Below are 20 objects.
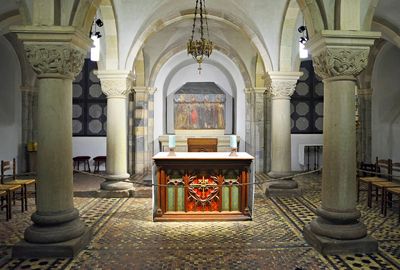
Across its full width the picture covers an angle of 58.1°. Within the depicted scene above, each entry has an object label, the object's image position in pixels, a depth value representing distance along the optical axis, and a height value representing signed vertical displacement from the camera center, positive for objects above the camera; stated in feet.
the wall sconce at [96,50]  27.25 +5.83
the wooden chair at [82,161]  43.91 -4.34
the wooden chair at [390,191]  20.55 -3.79
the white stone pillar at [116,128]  28.07 -0.12
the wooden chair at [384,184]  22.22 -3.68
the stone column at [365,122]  41.04 +0.47
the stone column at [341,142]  15.49 -0.70
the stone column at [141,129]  43.24 -0.31
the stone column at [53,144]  15.10 -0.75
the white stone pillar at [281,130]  28.45 -0.30
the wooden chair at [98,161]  43.47 -4.18
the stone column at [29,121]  41.45 +0.66
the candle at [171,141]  22.62 -0.93
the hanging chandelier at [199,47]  26.00 +5.73
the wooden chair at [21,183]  22.79 -3.63
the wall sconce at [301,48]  29.17 +6.48
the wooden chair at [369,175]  25.00 -3.67
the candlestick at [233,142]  22.93 -1.01
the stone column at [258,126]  44.15 +0.03
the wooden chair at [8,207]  21.00 -4.76
